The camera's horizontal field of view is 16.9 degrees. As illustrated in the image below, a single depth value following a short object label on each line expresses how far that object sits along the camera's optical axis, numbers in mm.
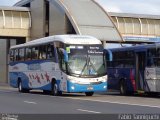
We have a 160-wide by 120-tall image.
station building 61625
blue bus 28766
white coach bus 28531
